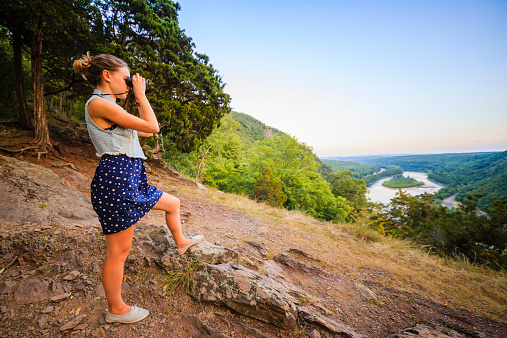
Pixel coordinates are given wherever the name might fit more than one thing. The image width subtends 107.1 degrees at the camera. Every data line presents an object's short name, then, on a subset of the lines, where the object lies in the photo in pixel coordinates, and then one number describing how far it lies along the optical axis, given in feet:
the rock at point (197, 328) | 5.14
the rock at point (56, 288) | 5.40
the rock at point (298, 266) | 11.35
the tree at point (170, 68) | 25.61
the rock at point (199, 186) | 35.00
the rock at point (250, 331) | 5.39
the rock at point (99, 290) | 5.67
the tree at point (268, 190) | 45.78
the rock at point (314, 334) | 5.64
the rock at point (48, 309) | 4.78
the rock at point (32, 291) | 5.03
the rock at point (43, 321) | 4.45
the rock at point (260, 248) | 12.42
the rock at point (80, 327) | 4.60
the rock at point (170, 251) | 6.86
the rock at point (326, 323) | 6.05
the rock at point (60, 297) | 5.12
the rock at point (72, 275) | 5.84
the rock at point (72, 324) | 4.48
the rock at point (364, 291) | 9.79
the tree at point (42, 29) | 17.25
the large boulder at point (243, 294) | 5.81
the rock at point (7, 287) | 5.00
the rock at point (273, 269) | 9.48
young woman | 4.26
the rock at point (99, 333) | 4.53
